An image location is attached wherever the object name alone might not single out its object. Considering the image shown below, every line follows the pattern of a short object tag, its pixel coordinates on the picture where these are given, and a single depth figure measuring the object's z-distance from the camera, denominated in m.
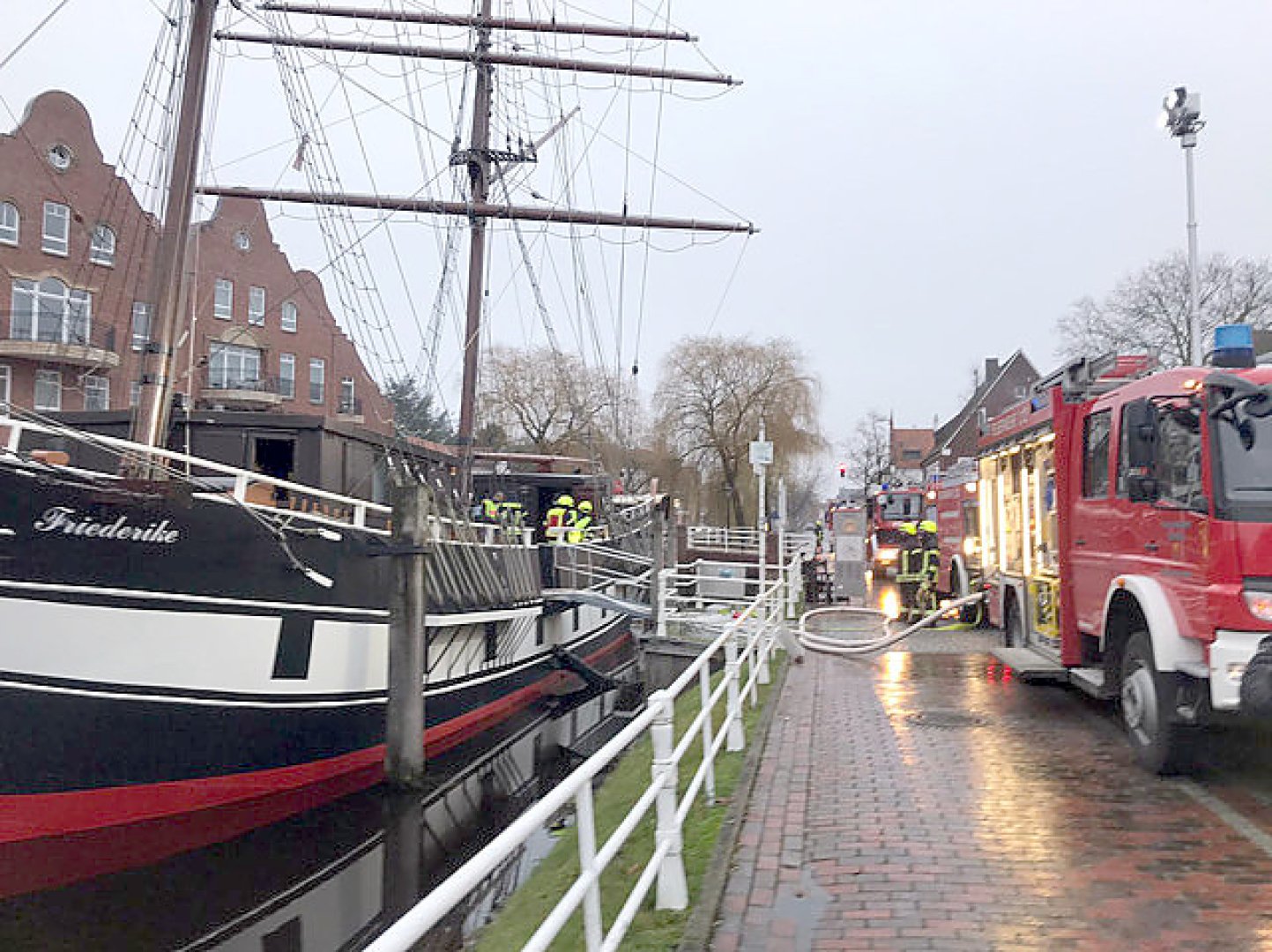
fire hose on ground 12.77
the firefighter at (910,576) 18.34
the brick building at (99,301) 30.16
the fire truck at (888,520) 33.19
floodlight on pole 16.83
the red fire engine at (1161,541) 5.97
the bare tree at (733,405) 47.50
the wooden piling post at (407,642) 10.68
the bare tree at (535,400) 44.22
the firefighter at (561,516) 20.41
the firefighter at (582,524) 19.22
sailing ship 8.12
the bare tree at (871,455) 76.56
